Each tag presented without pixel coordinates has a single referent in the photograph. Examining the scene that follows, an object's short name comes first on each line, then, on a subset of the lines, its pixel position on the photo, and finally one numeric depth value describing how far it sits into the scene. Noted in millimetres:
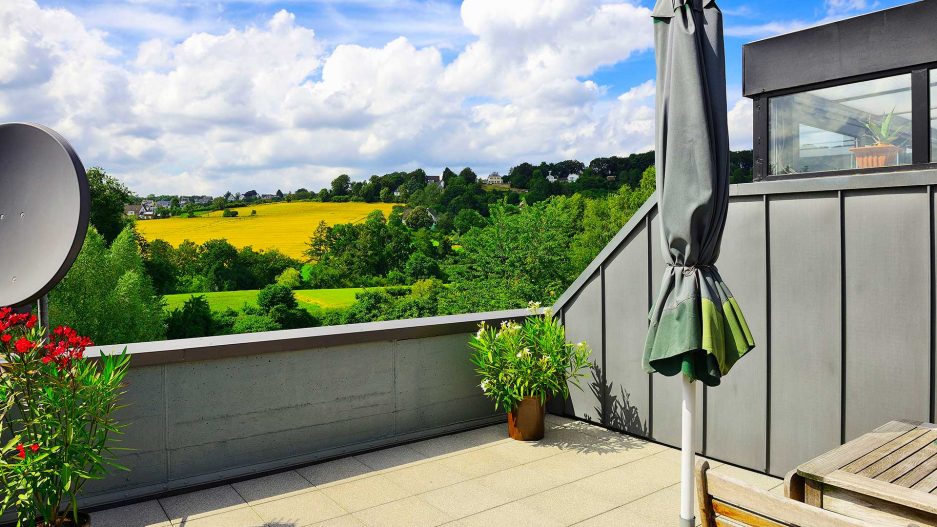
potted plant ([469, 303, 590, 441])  4859
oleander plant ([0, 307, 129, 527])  2799
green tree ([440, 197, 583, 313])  39125
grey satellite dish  3271
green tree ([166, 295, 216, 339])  45625
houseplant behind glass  4422
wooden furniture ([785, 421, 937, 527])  2244
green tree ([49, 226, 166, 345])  40031
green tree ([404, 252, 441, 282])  46438
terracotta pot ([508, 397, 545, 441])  4859
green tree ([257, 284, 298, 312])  46000
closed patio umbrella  2674
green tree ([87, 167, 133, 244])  44656
